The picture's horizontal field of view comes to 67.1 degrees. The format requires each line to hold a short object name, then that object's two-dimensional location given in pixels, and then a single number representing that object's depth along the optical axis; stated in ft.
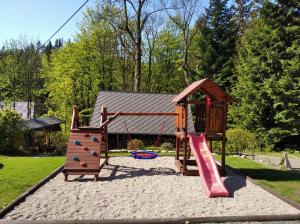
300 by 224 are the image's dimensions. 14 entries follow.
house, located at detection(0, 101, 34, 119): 81.55
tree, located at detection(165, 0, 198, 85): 71.13
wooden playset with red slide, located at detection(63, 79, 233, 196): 19.33
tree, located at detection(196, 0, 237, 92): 65.49
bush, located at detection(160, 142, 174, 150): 36.95
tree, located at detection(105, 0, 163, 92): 57.19
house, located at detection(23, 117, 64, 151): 43.55
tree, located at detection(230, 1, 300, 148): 42.14
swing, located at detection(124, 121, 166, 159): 23.34
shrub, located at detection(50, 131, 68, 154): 42.47
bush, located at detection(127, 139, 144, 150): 34.59
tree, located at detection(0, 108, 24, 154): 36.53
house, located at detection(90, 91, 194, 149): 39.99
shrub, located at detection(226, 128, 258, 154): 37.71
